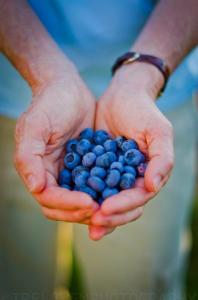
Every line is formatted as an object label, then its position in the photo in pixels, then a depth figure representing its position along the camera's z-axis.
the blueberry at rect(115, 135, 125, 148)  1.10
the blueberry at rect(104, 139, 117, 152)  1.09
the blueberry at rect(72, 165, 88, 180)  1.05
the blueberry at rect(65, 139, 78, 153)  1.11
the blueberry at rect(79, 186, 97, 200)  1.00
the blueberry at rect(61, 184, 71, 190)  1.02
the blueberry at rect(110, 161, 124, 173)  1.04
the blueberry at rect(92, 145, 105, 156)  1.09
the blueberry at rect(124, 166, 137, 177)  1.03
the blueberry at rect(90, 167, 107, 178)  1.04
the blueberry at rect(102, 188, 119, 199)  0.99
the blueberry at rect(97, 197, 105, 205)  1.01
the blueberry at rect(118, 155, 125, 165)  1.07
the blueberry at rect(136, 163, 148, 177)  1.04
